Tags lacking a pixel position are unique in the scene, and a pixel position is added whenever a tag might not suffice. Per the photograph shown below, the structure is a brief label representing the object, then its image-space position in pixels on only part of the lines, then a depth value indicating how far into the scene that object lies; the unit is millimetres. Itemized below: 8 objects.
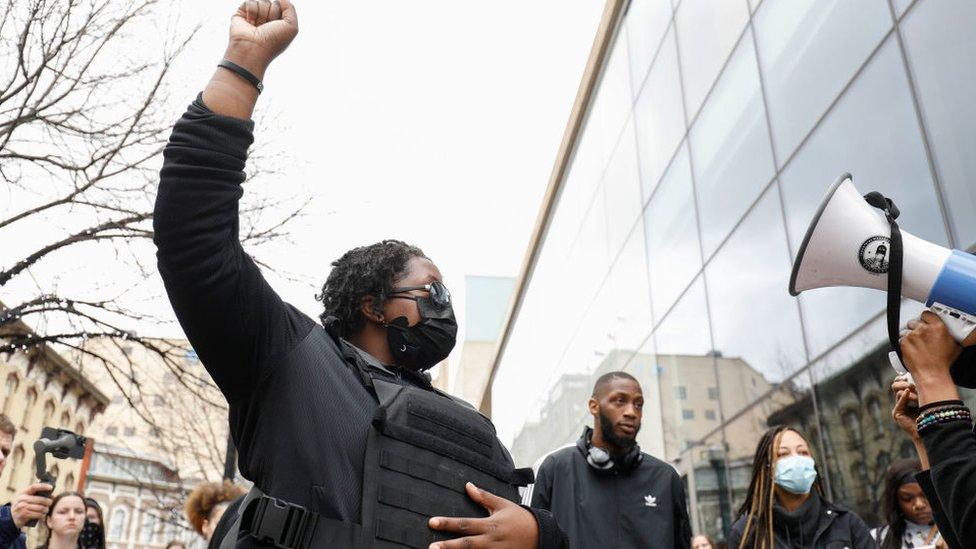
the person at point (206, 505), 6277
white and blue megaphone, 2148
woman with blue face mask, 4328
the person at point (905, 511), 4668
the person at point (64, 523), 5828
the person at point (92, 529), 6445
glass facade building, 6340
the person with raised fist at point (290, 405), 1679
